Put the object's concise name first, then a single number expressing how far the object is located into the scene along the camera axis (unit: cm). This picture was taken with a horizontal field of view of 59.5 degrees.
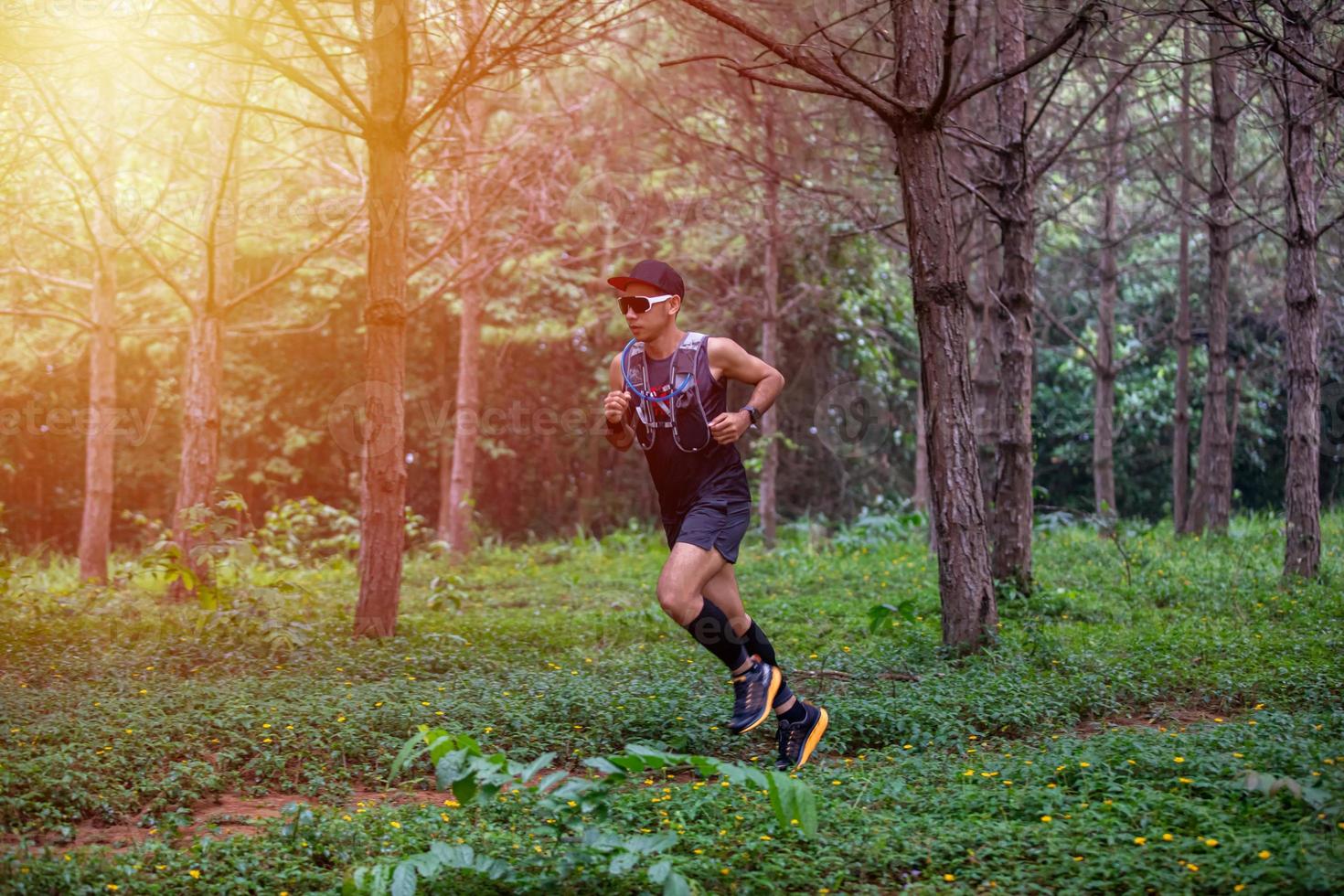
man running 524
